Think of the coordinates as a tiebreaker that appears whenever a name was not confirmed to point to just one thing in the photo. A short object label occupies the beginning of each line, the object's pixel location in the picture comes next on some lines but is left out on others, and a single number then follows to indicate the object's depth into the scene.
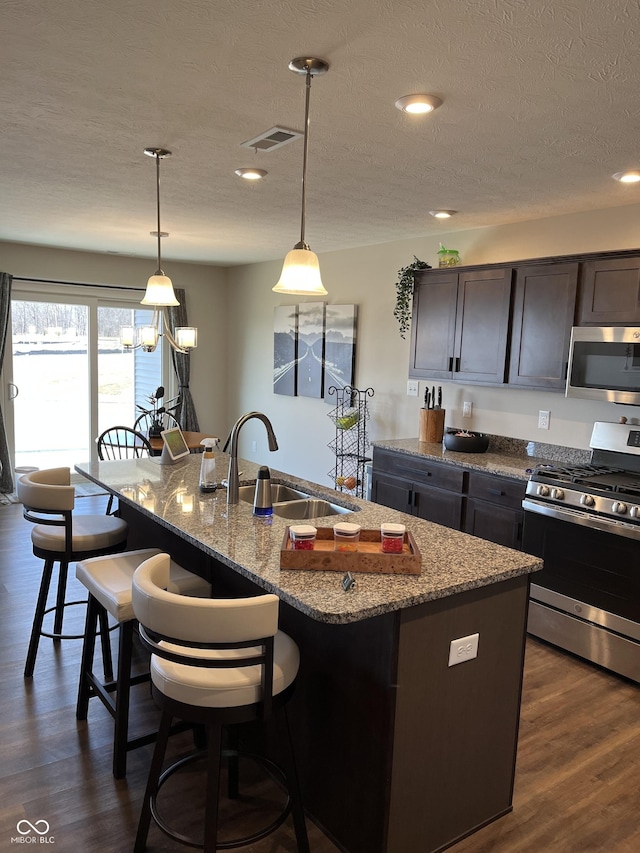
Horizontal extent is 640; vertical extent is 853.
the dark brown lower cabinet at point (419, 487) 4.09
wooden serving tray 1.89
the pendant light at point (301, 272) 2.25
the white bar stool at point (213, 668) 1.61
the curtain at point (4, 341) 6.14
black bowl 4.40
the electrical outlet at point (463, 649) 1.91
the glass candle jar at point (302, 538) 1.96
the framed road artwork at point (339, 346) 5.85
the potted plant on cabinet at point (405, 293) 4.77
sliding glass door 6.47
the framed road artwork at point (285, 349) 6.62
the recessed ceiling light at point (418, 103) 2.27
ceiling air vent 2.68
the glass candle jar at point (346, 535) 2.03
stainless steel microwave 3.41
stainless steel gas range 3.14
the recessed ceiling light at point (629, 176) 3.09
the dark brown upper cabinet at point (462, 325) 4.13
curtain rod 6.34
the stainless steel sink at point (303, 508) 2.86
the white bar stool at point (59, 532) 2.78
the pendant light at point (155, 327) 3.32
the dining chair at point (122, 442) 6.90
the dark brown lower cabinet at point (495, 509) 3.71
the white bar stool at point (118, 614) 2.22
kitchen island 1.80
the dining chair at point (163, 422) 7.23
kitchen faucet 2.58
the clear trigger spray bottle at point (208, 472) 2.97
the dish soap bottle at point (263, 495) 2.53
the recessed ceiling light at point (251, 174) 3.30
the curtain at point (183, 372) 7.33
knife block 4.80
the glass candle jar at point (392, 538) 1.94
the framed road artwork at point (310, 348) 6.25
